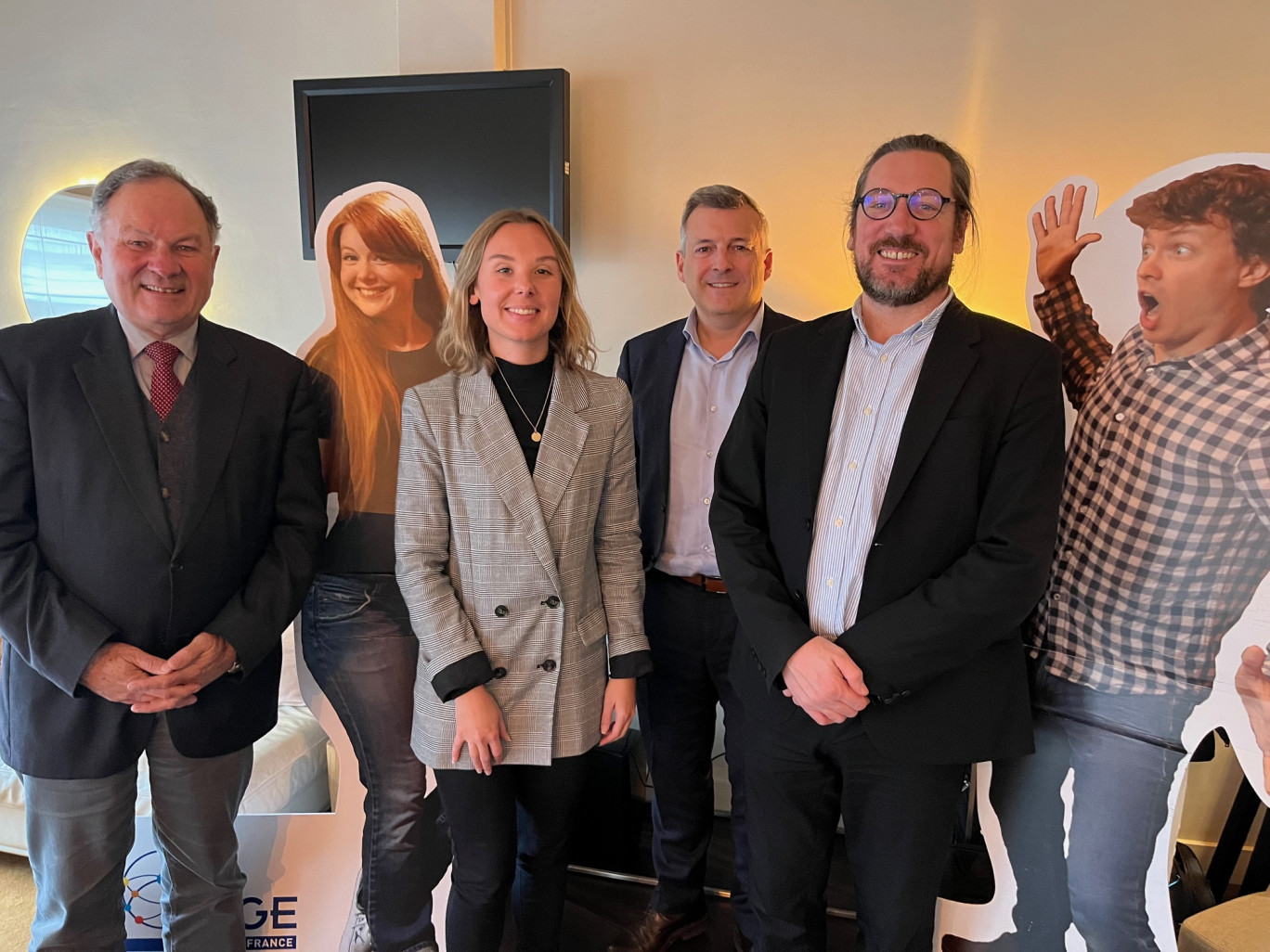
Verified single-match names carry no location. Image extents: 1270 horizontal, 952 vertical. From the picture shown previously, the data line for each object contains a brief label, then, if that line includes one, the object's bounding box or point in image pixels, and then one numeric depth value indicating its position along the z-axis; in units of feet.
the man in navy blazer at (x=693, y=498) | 6.73
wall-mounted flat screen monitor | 8.52
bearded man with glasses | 4.84
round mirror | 10.51
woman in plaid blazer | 5.30
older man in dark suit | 5.38
